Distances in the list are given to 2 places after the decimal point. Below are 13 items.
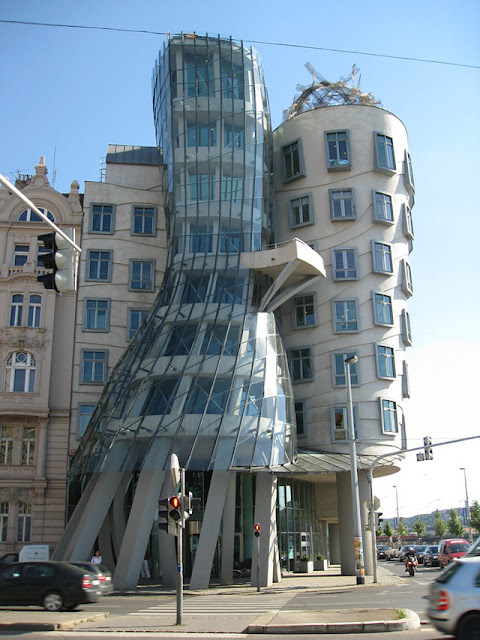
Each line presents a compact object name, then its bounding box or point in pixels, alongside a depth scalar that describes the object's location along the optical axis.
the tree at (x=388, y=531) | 127.25
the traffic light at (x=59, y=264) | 13.55
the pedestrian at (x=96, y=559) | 32.24
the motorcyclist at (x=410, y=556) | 39.09
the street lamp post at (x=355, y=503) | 31.59
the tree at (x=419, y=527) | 129.12
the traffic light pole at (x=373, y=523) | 32.77
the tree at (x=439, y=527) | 119.69
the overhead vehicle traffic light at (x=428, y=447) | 32.06
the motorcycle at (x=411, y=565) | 38.25
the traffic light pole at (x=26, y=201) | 12.58
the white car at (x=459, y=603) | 11.51
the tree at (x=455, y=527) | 106.19
